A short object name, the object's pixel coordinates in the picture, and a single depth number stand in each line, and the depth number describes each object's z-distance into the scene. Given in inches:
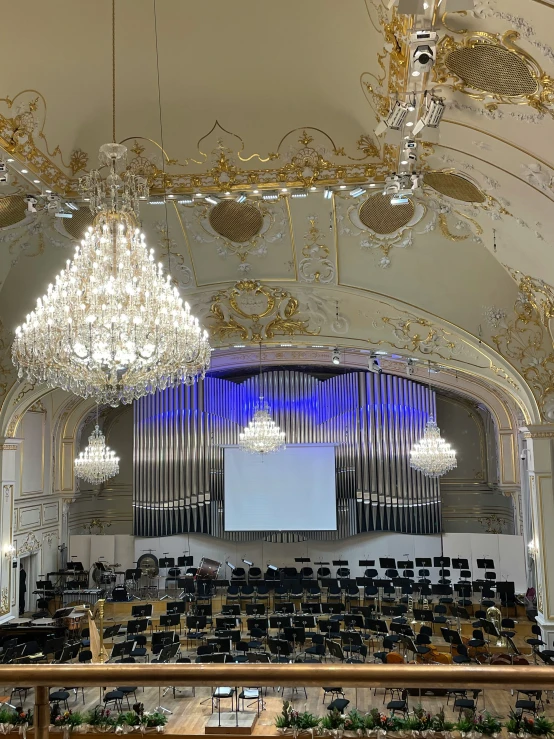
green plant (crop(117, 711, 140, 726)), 351.6
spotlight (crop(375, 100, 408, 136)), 233.6
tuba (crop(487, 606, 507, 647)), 544.1
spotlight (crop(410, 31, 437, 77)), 192.4
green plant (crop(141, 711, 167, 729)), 358.0
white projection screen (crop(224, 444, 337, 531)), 786.2
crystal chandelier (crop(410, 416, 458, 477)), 623.8
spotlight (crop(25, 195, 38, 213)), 346.0
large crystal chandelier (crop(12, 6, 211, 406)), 242.4
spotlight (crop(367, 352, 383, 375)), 584.4
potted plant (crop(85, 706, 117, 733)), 331.9
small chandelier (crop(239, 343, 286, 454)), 615.2
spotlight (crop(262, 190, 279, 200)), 353.3
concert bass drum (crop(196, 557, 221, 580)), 712.4
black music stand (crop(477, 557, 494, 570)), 680.4
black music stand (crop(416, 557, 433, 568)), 708.7
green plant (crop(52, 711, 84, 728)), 287.9
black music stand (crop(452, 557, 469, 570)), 688.4
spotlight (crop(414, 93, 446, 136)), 223.5
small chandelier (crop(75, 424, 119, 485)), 638.8
